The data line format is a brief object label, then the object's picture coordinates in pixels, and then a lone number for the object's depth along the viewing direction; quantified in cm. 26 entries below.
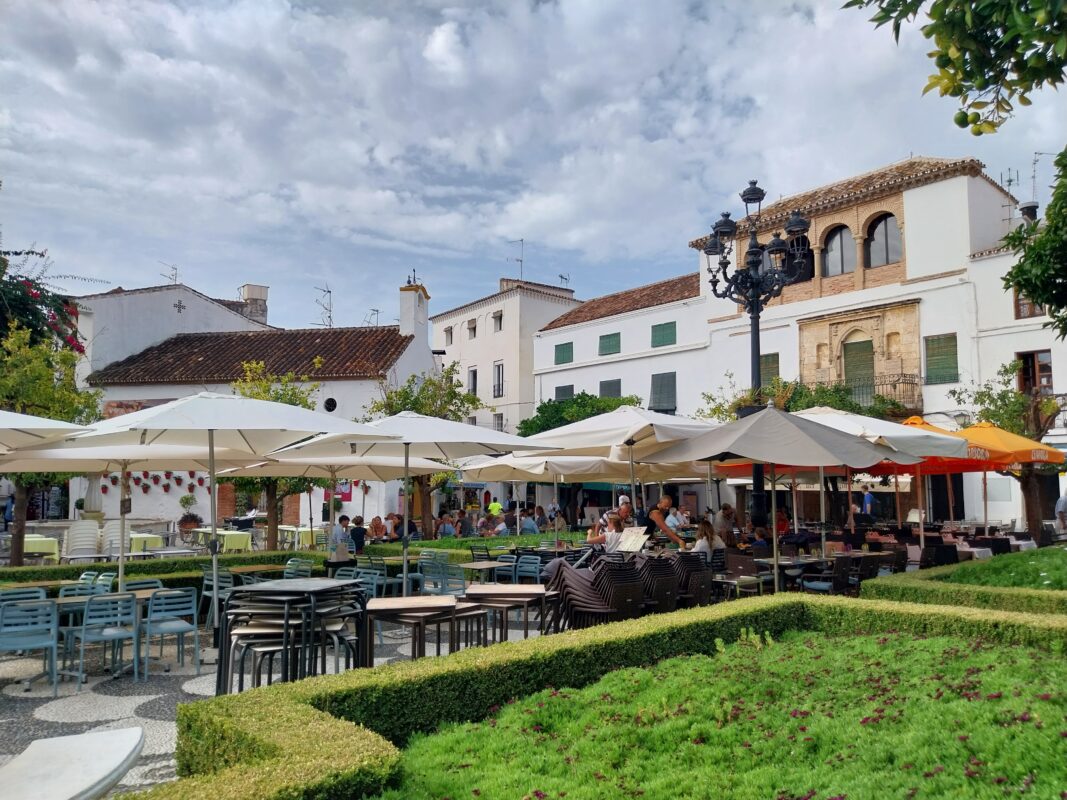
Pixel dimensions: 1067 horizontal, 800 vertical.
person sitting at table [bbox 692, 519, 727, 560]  1098
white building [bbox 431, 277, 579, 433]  4531
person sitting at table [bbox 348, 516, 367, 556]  1889
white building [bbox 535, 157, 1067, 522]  2702
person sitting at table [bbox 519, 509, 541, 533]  2367
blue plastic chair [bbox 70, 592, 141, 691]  783
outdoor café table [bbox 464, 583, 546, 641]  794
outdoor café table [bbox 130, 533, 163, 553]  1902
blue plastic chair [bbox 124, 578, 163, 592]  1002
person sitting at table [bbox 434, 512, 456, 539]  2610
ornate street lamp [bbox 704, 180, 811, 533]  1298
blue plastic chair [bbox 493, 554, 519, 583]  1209
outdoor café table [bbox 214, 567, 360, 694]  627
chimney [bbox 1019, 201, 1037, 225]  2798
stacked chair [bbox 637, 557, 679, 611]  858
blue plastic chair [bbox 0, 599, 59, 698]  753
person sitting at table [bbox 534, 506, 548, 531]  2627
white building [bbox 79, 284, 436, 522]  3036
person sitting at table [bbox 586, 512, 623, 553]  1175
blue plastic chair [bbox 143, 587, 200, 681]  833
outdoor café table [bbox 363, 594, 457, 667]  673
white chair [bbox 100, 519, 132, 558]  1864
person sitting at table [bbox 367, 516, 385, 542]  2231
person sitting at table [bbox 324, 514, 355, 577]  1125
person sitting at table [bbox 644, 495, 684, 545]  1139
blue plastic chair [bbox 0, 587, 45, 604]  802
